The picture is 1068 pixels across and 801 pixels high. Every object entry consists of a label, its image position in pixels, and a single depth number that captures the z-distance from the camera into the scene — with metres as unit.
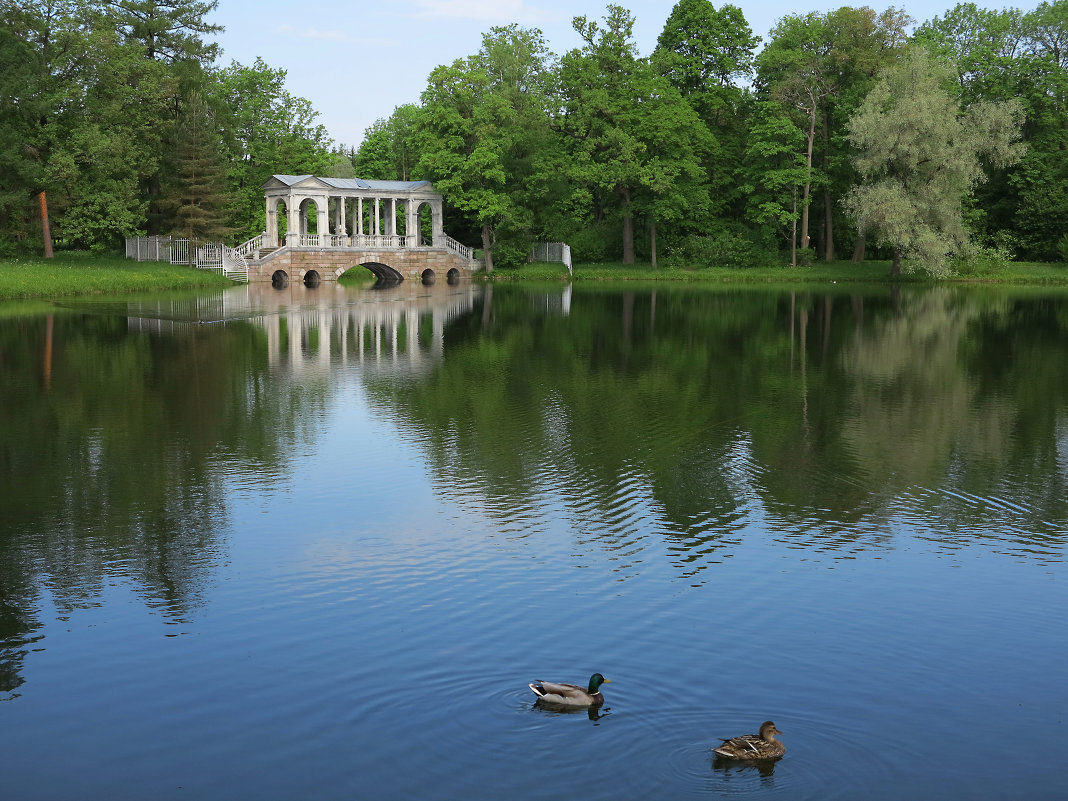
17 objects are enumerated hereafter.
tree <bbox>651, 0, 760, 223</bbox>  81.31
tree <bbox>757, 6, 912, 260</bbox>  74.50
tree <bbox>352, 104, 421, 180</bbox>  102.19
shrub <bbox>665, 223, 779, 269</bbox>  78.50
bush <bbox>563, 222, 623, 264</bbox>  83.19
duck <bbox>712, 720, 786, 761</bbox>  8.25
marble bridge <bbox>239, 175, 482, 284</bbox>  72.81
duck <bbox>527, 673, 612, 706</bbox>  9.07
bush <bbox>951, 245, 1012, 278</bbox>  71.75
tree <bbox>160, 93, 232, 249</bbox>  67.00
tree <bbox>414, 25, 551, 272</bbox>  77.19
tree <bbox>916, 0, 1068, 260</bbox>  75.25
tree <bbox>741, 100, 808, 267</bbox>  74.38
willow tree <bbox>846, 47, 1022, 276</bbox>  64.44
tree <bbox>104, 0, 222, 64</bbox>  70.56
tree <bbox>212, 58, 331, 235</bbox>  77.44
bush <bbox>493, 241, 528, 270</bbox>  81.00
